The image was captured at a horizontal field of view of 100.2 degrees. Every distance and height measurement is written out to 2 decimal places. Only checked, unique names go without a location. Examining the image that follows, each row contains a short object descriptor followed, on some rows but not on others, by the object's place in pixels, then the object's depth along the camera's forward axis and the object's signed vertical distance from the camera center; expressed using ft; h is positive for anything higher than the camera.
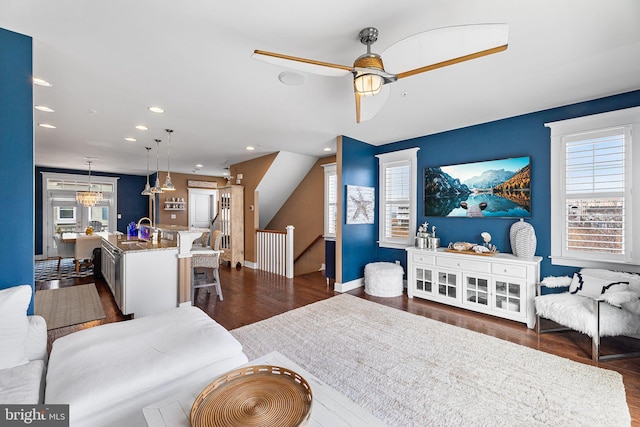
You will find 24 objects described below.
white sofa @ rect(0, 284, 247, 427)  3.98 -2.57
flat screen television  11.61 +1.19
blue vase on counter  14.87 -0.92
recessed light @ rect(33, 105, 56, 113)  10.78 +4.38
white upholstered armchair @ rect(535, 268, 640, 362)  7.97 -2.95
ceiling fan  4.56 +3.09
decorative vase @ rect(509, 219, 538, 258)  10.68 -1.09
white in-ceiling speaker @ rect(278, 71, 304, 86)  8.16 +4.27
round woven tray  3.54 -2.70
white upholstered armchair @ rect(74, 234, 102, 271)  17.58 -2.06
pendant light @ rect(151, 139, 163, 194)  16.24 +4.45
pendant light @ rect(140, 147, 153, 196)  17.21 +1.50
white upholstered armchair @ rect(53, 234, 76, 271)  18.37 -2.38
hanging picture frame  15.11 +0.58
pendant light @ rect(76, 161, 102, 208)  23.35 +1.45
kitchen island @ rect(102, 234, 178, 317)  10.64 -2.62
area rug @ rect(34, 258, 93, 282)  17.76 -4.14
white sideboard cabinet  10.36 -2.93
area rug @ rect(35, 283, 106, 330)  10.90 -4.21
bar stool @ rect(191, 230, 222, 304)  12.60 -2.29
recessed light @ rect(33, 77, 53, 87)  8.52 +4.31
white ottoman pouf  14.01 -3.54
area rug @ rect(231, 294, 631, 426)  5.88 -4.35
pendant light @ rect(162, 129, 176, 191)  14.37 +1.95
